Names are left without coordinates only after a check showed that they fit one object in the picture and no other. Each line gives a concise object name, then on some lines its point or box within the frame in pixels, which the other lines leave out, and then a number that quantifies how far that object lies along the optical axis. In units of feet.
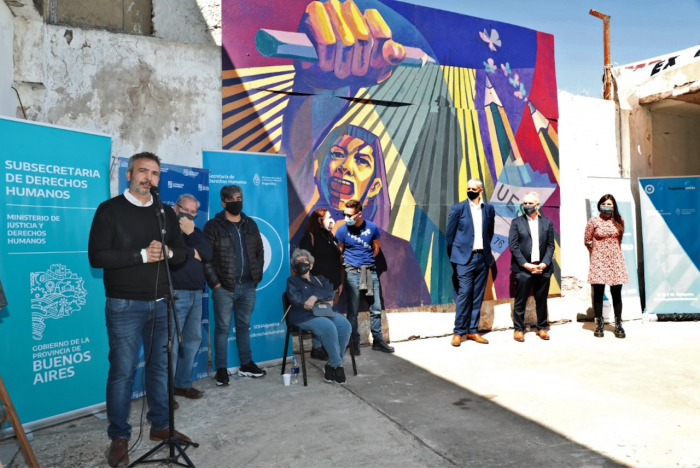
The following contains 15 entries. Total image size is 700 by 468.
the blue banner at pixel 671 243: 23.71
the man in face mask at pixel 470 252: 19.53
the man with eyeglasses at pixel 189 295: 13.11
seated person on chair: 14.73
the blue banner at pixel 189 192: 13.83
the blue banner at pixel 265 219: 15.87
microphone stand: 9.16
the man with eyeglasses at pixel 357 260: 17.83
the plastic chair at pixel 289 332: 14.72
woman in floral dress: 20.51
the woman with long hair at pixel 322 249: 17.29
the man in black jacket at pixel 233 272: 14.65
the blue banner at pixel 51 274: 11.28
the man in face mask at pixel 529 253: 20.25
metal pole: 33.27
